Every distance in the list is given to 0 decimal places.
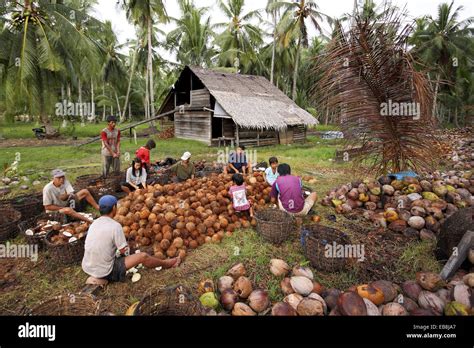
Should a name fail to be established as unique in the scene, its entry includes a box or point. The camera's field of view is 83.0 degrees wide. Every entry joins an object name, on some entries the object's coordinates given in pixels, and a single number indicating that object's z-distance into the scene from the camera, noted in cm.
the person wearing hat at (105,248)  298
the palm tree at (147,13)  1753
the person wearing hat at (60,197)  441
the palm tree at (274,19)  2159
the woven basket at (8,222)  421
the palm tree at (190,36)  2342
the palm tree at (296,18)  1977
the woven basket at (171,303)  247
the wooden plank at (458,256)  299
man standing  656
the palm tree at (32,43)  1170
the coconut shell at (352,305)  233
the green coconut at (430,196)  455
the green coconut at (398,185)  492
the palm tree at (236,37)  2319
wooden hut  1483
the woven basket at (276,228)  400
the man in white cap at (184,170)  654
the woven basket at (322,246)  333
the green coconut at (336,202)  533
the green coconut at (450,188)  480
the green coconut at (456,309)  232
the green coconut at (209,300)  270
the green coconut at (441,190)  466
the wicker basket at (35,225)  394
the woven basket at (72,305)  254
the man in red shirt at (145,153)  686
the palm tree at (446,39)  2309
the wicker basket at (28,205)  488
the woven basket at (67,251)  357
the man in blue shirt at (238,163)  703
